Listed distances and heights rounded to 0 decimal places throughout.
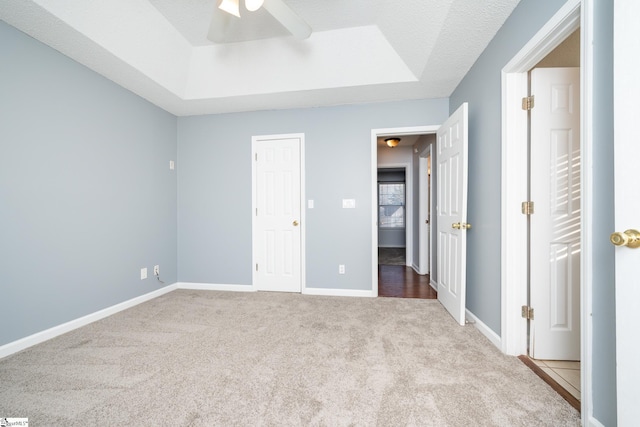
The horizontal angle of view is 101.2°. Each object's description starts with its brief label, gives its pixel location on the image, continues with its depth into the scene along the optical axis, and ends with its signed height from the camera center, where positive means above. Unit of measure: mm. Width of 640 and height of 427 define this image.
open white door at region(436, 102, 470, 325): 2375 +6
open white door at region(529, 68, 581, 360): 1807 -20
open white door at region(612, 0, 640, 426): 933 +57
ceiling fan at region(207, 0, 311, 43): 1676 +1377
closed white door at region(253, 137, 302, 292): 3543 -39
